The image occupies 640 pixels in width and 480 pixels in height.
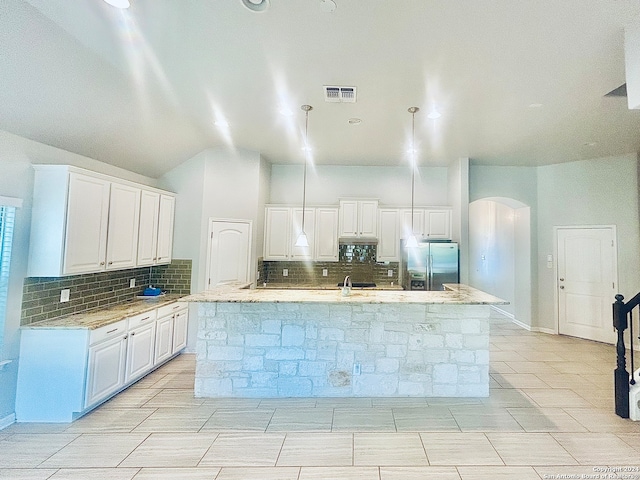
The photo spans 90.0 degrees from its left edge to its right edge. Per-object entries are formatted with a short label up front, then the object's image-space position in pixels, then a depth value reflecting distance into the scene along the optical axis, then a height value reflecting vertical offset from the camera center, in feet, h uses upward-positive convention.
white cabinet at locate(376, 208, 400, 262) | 19.02 +1.50
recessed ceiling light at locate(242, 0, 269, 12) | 6.75 +5.39
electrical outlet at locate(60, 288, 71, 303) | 11.05 -1.54
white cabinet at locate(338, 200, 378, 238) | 19.04 +2.47
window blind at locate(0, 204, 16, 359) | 9.25 -0.09
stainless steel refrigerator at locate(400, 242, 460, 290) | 17.29 -0.22
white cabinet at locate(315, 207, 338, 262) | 19.08 +1.45
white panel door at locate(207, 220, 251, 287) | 16.55 +0.21
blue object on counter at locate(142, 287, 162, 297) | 15.46 -1.87
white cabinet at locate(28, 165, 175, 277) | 9.96 +1.00
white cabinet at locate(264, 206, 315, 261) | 19.06 +1.48
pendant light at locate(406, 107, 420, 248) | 12.09 +5.72
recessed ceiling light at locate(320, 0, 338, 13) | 6.72 +5.40
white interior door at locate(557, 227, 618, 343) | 17.81 -0.86
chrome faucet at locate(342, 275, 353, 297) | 11.46 -1.15
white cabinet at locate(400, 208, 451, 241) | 18.99 +2.31
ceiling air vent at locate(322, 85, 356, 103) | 10.40 +5.54
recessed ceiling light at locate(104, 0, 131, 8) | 6.66 +5.24
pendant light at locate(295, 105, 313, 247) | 12.03 +5.63
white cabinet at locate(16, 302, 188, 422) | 9.53 -3.70
